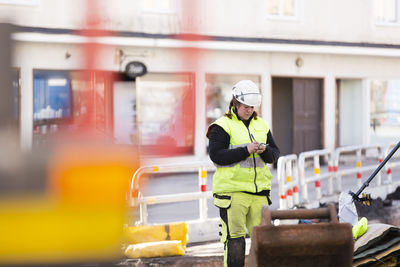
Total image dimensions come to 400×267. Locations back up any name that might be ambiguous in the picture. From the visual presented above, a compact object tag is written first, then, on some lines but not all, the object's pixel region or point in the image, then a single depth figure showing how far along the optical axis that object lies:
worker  9.42
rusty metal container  7.21
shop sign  21.09
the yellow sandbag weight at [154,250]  12.51
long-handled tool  9.75
